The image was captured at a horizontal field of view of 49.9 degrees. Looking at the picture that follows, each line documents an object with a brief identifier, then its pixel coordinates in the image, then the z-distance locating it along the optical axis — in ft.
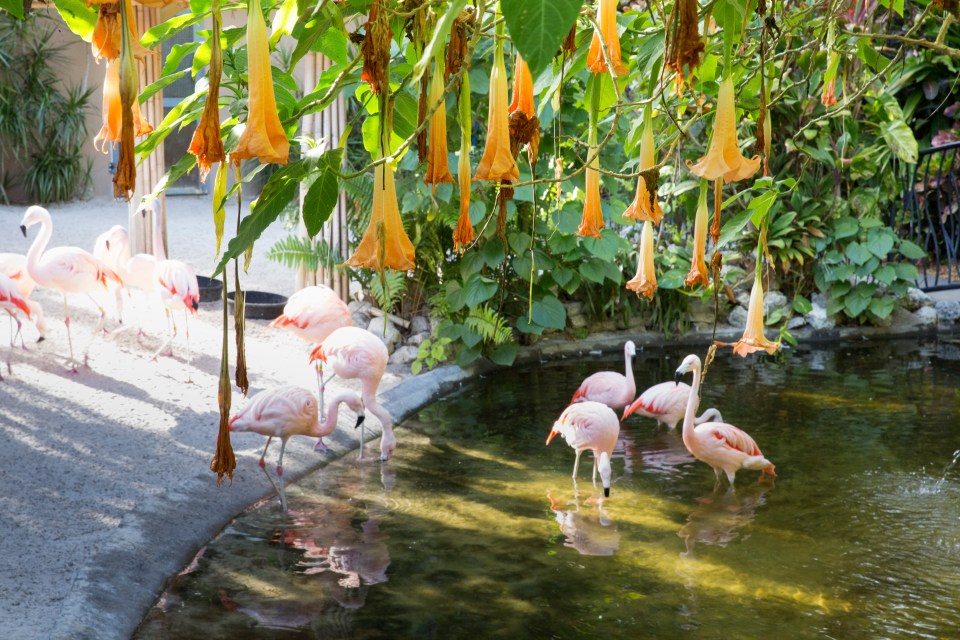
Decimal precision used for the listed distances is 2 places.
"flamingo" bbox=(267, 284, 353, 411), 17.81
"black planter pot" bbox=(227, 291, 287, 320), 22.58
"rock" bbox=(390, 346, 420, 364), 20.71
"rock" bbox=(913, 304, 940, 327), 24.68
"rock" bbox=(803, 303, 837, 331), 24.14
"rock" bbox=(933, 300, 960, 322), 24.85
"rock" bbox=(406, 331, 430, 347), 21.36
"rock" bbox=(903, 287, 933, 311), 25.14
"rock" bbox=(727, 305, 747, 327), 24.27
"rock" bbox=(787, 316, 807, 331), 24.26
